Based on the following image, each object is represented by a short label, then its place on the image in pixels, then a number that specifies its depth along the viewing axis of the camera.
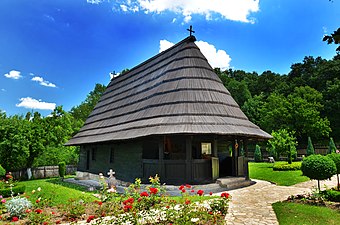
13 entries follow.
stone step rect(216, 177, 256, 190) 11.73
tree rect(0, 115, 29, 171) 19.30
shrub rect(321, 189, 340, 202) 8.24
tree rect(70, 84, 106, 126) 51.28
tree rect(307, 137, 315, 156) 26.98
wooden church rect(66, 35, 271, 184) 11.58
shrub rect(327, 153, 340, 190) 9.71
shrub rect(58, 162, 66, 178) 21.58
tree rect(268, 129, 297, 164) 20.70
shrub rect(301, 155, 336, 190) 8.83
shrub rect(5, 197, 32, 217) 7.37
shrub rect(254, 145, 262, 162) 30.53
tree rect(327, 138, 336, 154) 27.04
